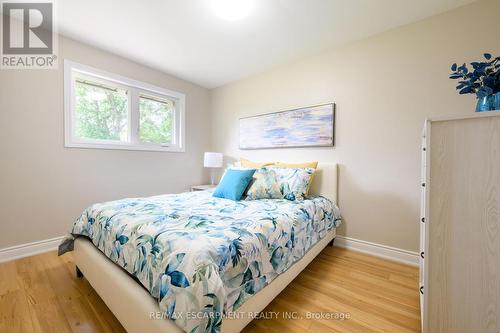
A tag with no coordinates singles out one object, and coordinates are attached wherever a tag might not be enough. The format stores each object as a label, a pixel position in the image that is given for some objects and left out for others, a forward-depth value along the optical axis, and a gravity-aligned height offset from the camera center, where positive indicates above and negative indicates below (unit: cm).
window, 237 +69
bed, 82 -51
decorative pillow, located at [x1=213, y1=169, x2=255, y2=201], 211 -23
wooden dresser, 91 -29
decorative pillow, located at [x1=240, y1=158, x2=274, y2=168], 275 -1
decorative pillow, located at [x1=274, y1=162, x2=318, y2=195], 243 -2
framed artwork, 249 +49
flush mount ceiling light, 175 +140
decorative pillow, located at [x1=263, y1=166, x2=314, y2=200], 210 -20
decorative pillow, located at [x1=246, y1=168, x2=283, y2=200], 214 -27
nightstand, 324 -40
